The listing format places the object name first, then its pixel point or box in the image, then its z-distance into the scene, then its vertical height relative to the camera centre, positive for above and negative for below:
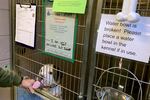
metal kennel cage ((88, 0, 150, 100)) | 0.88 -0.24
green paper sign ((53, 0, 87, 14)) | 0.97 +0.06
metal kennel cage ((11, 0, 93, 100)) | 1.02 -0.30
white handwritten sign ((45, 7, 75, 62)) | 1.06 -0.10
